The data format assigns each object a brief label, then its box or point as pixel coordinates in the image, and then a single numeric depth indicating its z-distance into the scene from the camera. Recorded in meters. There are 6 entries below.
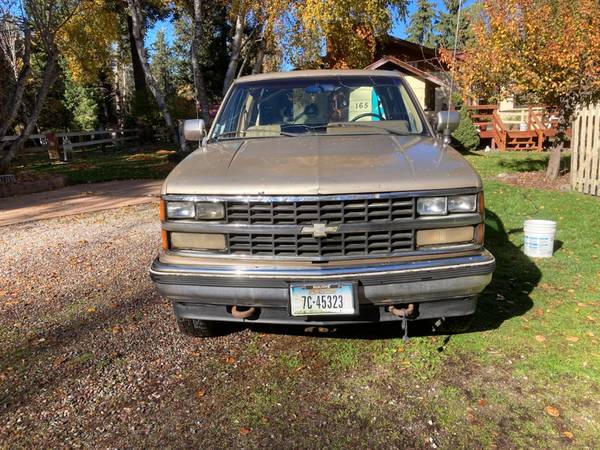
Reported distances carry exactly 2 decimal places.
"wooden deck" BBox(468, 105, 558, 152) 17.06
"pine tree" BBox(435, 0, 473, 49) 44.79
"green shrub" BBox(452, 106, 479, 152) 16.92
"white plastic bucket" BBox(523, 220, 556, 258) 5.18
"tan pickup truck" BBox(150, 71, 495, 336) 2.91
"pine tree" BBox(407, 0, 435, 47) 55.54
